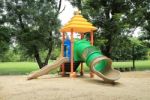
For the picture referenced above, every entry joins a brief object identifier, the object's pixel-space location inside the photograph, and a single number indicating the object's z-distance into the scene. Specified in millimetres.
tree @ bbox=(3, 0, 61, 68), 11704
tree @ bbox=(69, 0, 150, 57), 11787
